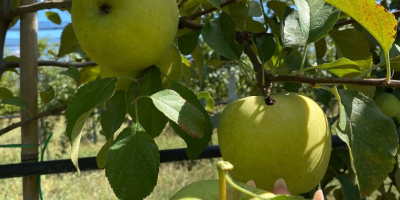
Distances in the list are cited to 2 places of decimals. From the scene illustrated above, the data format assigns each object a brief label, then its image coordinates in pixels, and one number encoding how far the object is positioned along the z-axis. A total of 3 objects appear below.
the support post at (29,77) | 0.80
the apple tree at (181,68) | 0.47
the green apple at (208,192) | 0.34
